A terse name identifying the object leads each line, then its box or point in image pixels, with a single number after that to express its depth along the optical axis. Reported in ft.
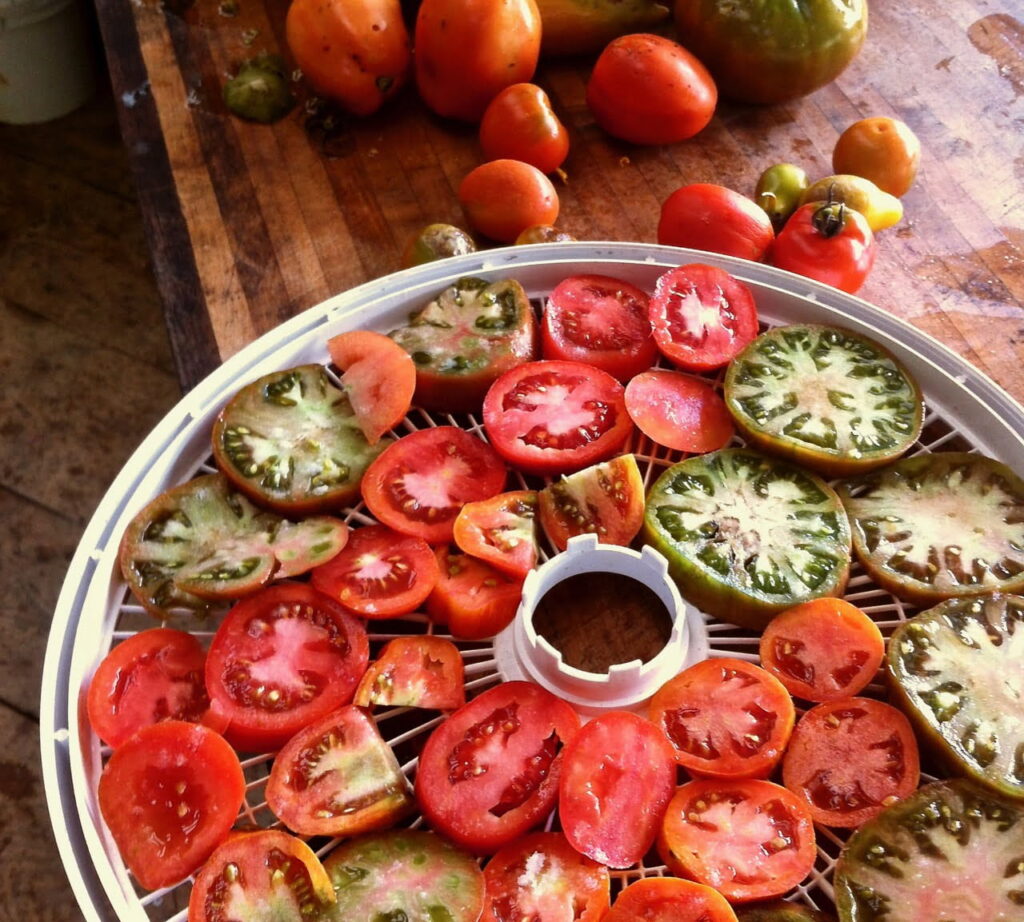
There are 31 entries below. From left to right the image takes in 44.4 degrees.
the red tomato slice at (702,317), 1.48
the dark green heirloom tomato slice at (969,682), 1.19
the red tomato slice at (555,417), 1.42
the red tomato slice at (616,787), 1.17
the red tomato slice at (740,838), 1.15
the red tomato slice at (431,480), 1.37
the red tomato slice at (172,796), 1.18
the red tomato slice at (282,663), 1.25
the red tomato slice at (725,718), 1.21
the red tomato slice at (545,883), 1.15
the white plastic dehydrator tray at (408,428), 1.20
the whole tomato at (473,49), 1.91
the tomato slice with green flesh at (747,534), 1.31
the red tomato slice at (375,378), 1.43
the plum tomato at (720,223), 1.78
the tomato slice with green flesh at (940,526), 1.32
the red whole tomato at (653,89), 1.95
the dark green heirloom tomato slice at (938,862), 1.13
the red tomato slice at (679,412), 1.42
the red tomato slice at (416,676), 1.27
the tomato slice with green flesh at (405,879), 1.15
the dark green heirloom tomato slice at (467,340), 1.47
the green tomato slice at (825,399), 1.39
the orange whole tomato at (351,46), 1.94
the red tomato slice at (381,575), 1.31
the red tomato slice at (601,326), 1.51
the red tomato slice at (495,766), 1.19
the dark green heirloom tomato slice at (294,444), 1.39
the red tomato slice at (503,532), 1.33
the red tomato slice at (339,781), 1.19
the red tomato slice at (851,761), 1.20
